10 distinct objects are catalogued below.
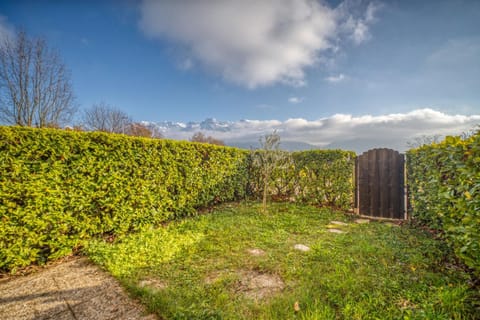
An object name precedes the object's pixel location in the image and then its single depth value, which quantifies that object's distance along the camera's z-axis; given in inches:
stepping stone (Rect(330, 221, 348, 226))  194.4
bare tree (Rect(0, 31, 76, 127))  400.5
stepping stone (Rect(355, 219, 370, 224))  205.7
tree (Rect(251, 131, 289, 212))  237.9
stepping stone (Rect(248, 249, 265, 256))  123.5
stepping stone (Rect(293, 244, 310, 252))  130.0
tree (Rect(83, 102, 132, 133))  781.5
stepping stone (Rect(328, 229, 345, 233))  170.6
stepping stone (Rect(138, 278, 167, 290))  89.1
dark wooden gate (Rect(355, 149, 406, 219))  229.1
